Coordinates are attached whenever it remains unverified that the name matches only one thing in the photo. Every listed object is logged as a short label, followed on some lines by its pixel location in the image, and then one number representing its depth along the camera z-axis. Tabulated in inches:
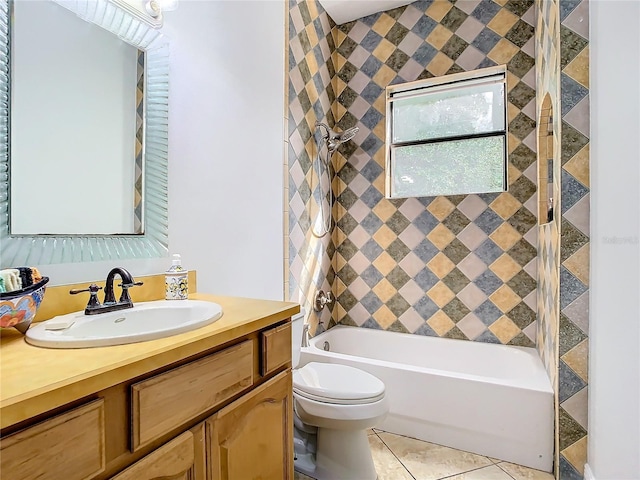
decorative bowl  31.7
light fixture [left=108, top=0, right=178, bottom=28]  51.1
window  101.0
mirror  39.9
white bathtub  71.1
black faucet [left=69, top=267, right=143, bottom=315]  41.9
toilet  62.4
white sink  30.5
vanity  22.0
